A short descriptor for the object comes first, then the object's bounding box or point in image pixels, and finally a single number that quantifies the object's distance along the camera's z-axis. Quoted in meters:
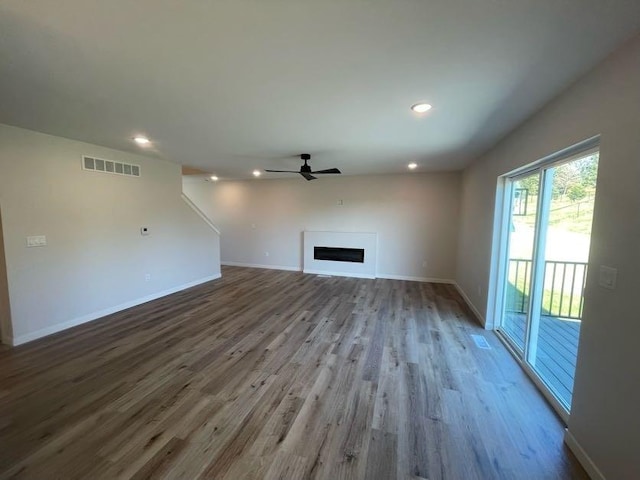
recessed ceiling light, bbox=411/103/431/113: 2.31
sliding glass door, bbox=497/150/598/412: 2.13
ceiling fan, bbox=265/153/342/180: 4.10
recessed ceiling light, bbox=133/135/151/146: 3.40
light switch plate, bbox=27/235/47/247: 3.16
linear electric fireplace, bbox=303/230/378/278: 6.50
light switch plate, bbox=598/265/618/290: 1.50
